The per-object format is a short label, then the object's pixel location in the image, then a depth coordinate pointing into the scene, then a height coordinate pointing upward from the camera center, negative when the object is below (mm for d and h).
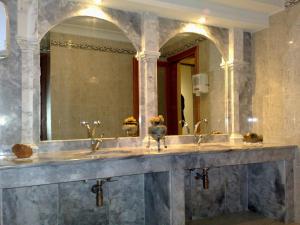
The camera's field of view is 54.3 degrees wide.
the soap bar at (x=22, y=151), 2117 -240
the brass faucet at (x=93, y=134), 2475 -149
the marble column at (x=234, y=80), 3367 +410
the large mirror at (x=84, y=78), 2545 +355
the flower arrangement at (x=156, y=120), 2689 -36
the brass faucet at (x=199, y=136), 3022 -217
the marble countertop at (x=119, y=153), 1921 -290
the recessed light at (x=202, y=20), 3082 +1025
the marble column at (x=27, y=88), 2385 +246
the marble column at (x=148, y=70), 2871 +453
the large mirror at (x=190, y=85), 3016 +338
